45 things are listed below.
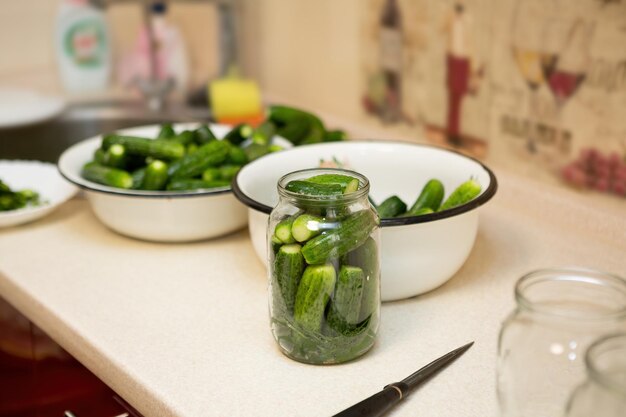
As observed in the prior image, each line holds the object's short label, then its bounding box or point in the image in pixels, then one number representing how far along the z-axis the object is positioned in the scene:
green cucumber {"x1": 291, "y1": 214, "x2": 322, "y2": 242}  0.88
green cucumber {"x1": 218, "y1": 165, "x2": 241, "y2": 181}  1.29
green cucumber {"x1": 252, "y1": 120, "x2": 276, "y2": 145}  1.38
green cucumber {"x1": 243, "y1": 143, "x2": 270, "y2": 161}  1.33
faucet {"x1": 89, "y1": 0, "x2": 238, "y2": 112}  2.07
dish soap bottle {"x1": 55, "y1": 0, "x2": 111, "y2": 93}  2.15
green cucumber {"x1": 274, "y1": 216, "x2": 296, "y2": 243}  0.89
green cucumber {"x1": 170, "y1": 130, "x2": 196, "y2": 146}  1.36
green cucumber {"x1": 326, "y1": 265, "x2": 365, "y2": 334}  0.89
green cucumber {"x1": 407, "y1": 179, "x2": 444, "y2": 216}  1.14
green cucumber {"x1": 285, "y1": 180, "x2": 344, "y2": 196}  0.91
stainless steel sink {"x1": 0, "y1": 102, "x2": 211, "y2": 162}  2.00
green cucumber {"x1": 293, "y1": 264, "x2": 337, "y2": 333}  0.88
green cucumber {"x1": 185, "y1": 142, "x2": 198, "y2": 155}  1.34
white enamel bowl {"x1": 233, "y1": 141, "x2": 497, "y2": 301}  1.03
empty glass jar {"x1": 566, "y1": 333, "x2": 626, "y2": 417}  0.64
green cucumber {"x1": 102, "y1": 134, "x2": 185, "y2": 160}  1.31
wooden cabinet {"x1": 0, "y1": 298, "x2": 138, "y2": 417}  1.08
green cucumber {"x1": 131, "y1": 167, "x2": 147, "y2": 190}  1.28
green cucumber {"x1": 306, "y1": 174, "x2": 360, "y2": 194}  0.92
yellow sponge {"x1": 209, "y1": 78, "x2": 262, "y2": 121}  1.89
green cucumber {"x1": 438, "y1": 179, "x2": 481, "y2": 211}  1.09
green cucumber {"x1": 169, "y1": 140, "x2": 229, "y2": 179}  1.28
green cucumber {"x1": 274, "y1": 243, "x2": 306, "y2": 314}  0.89
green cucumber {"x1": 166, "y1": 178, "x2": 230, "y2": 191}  1.26
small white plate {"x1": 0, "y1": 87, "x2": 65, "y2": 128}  1.95
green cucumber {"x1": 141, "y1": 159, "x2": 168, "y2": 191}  1.26
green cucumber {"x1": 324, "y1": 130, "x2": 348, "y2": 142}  1.42
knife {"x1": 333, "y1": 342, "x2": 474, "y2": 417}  0.83
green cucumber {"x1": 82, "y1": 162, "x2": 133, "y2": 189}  1.27
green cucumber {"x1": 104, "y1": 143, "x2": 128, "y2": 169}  1.31
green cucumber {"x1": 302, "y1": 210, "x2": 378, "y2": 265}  0.88
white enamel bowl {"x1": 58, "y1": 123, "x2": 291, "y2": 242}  1.23
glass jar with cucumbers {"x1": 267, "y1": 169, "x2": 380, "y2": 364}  0.88
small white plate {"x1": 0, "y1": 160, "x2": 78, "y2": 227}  1.36
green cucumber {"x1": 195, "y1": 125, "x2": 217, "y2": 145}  1.39
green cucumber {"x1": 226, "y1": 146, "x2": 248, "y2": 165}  1.32
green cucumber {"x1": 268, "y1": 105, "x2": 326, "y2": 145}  1.46
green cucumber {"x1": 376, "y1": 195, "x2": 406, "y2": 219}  1.09
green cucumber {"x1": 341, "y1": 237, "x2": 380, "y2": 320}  0.90
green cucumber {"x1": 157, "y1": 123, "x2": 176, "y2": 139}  1.39
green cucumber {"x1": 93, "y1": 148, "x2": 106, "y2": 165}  1.33
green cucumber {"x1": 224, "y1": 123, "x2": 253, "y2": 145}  1.40
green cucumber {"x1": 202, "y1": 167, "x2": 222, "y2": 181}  1.28
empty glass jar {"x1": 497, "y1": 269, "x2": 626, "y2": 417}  0.71
